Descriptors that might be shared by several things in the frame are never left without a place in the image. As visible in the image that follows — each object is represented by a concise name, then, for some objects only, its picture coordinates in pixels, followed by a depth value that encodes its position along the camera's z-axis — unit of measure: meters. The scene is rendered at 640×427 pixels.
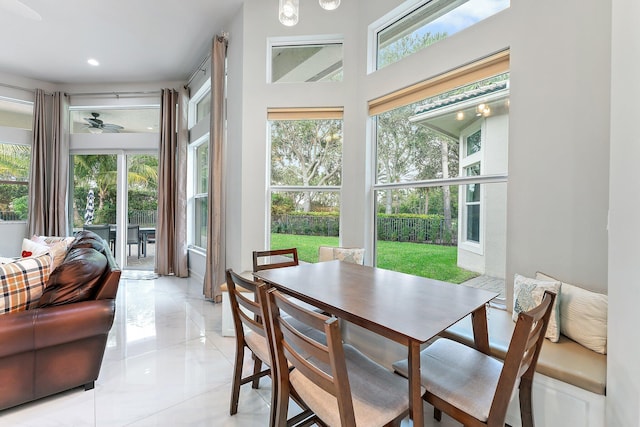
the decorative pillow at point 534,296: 1.56
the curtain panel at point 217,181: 3.60
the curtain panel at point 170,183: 4.79
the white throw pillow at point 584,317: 1.45
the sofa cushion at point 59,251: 2.28
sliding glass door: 5.29
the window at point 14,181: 4.86
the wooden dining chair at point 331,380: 0.93
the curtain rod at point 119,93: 5.14
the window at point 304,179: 3.28
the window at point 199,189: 4.62
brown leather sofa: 1.57
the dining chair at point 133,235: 5.35
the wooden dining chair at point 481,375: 0.94
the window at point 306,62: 3.22
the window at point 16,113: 4.84
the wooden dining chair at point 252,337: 1.26
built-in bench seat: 1.26
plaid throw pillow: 1.62
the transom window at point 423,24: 2.30
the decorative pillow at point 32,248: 2.66
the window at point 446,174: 2.21
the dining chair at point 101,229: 5.11
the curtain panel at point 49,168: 4.91
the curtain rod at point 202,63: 3.57
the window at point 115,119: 5.30
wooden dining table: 1.06
